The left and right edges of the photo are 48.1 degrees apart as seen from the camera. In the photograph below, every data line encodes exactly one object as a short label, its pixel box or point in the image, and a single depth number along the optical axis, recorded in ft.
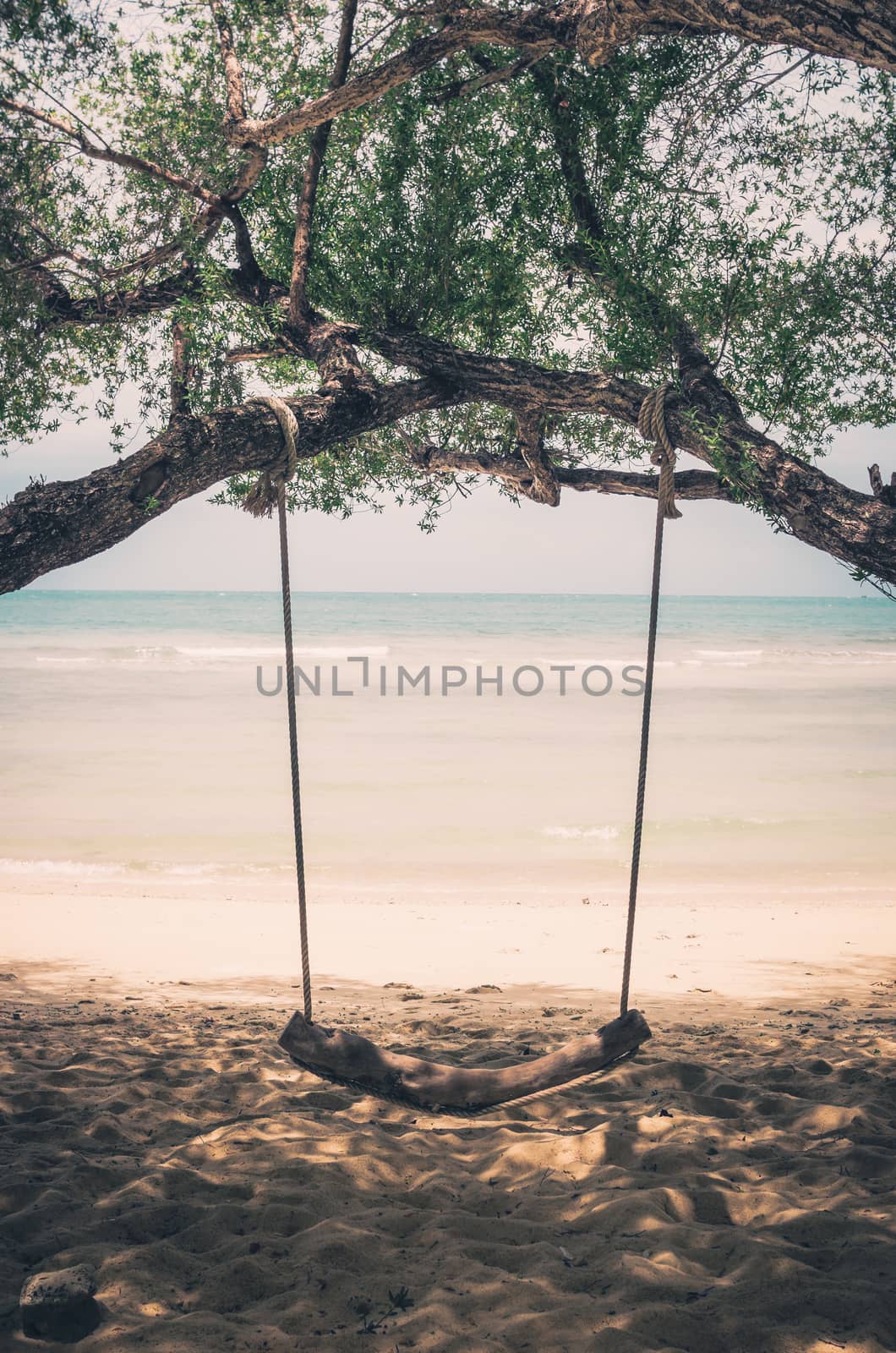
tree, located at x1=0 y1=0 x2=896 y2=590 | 14.40
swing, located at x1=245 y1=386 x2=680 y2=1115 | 10.72
